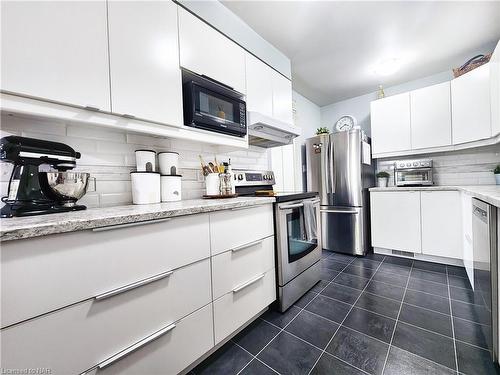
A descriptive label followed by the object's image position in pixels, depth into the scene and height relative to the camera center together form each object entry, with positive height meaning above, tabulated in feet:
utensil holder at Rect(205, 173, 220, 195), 5.43 +0.12
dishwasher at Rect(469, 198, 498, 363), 3.09 -1.61
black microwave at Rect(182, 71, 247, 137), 4.50 +2.03
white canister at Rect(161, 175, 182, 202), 4.57 +0.02
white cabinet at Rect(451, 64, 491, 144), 7.00 +2.74
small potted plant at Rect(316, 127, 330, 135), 10.87 +2.91
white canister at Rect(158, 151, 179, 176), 4.73 +0.62
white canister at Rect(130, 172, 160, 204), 4.04 +0.05
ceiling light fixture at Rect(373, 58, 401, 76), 8.30 +5.04
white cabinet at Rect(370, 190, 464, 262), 7.34 -1.67
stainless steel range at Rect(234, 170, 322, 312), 5.05 -1.52
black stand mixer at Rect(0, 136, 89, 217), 2.75 +0.21
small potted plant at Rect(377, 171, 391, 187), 9.81 +0.19
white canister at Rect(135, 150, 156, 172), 4.28 +0.64
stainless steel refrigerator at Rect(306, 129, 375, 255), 8.84 -0.15
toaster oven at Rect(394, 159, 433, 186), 8.66 +0.38
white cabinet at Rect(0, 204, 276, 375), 1.95 -1.37
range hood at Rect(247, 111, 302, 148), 5.78 +1.80
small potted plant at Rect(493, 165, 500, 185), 7.29 +0.19
